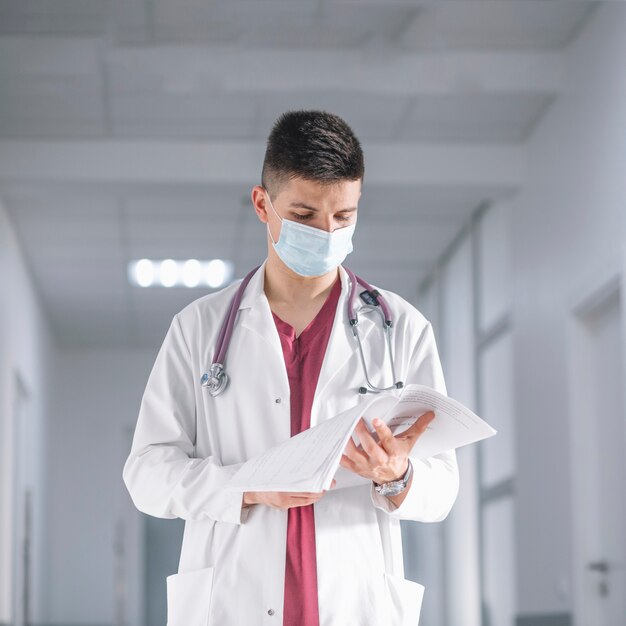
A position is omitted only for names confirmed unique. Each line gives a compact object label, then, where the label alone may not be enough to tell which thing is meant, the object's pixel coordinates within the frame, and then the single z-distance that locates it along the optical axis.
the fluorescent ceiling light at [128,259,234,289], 11.68
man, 2.64
